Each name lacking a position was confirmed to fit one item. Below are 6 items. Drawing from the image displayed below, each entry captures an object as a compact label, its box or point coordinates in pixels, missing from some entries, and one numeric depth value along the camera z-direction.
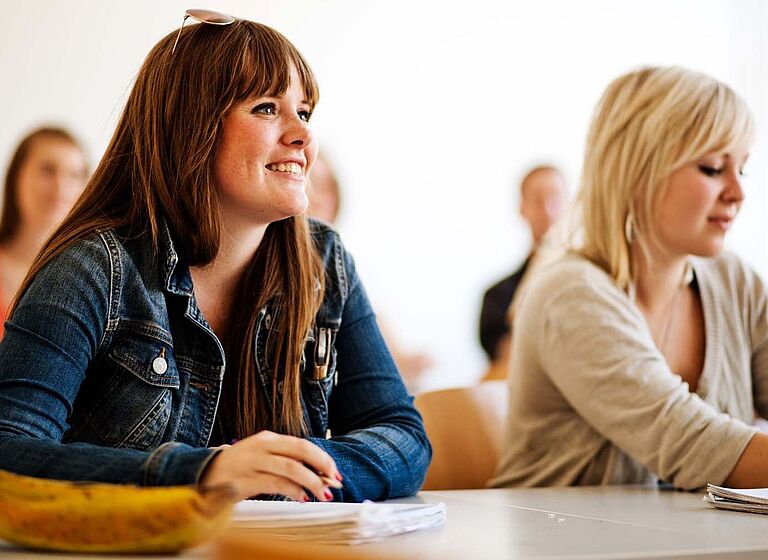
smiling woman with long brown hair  1.30
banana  0.78
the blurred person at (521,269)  4.38
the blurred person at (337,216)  4.01
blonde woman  1.77
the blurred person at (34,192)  3.44
